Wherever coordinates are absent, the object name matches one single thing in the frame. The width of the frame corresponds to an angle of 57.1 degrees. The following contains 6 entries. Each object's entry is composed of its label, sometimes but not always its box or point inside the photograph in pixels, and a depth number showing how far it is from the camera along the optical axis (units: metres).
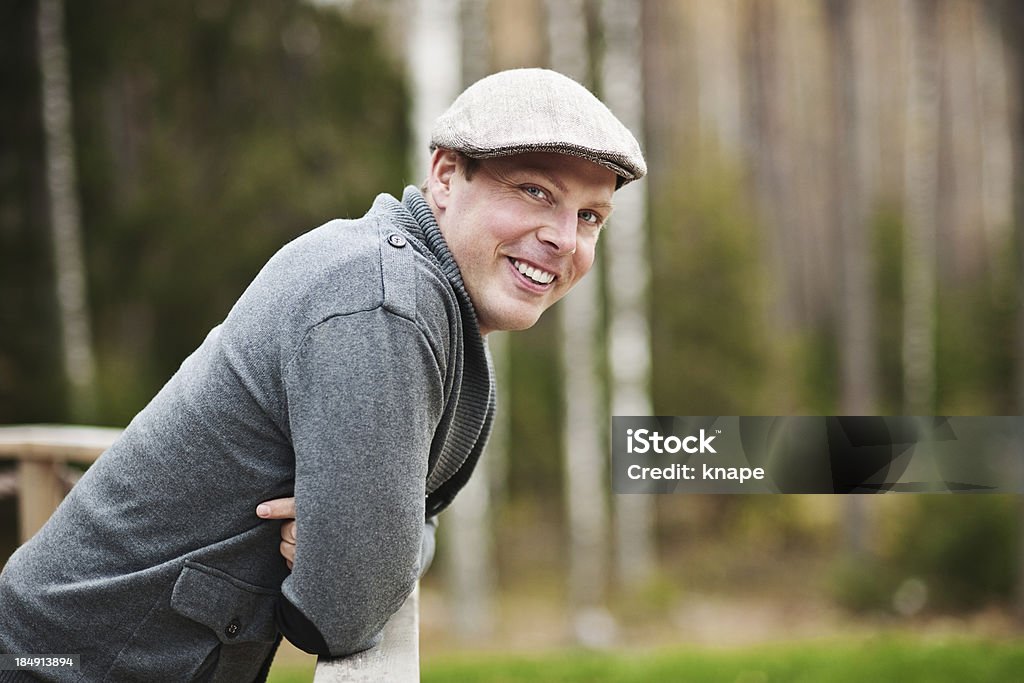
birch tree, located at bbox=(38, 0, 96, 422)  8.48
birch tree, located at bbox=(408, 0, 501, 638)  7.90
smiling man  1.21
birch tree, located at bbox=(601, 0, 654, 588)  8.93
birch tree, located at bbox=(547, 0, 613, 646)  8.73
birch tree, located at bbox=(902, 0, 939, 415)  11.00
